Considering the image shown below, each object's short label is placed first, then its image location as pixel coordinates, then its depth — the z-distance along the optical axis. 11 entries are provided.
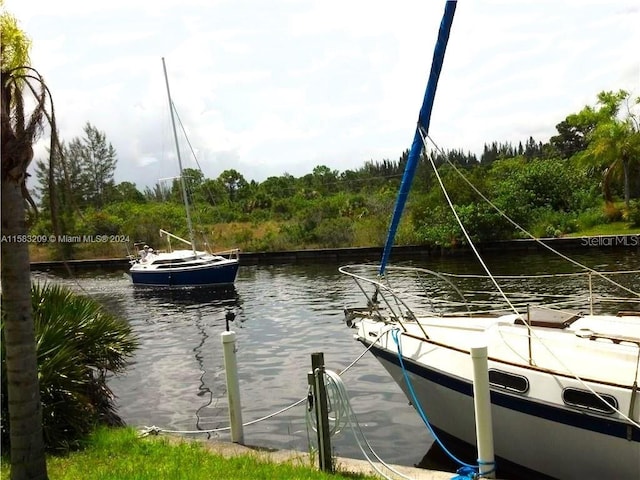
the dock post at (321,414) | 6.09
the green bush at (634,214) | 35.22
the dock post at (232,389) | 7.23
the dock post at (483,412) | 5.61
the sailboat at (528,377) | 5.77
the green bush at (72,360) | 7.08
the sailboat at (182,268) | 29.98
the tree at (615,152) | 37.66
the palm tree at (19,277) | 4.60
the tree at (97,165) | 74.88
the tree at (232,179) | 80.19
